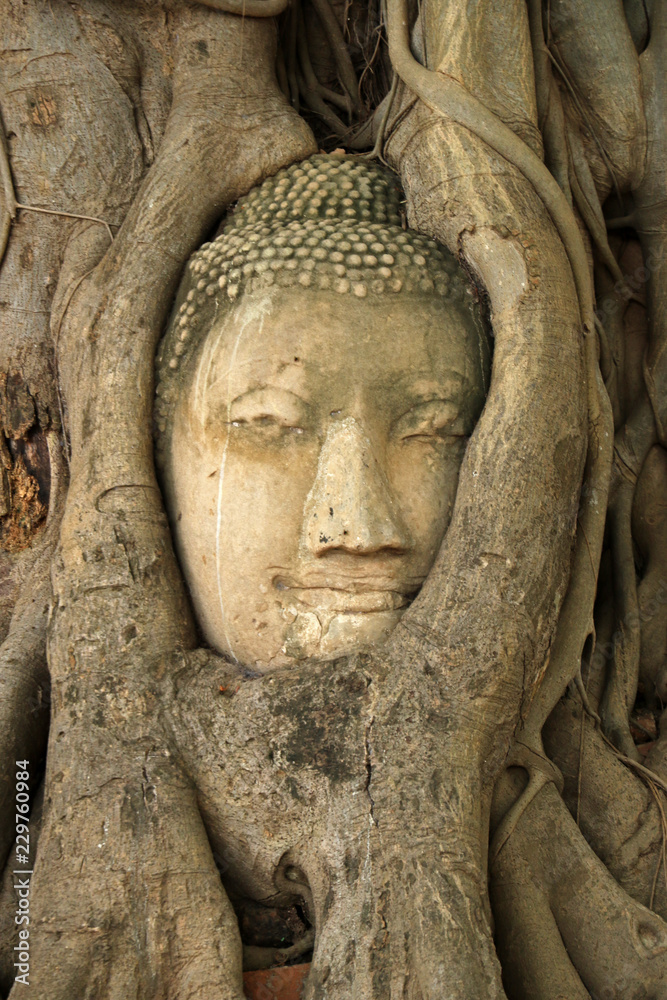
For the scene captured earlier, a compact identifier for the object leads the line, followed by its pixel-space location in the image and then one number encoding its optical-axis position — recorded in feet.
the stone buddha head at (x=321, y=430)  7.20
